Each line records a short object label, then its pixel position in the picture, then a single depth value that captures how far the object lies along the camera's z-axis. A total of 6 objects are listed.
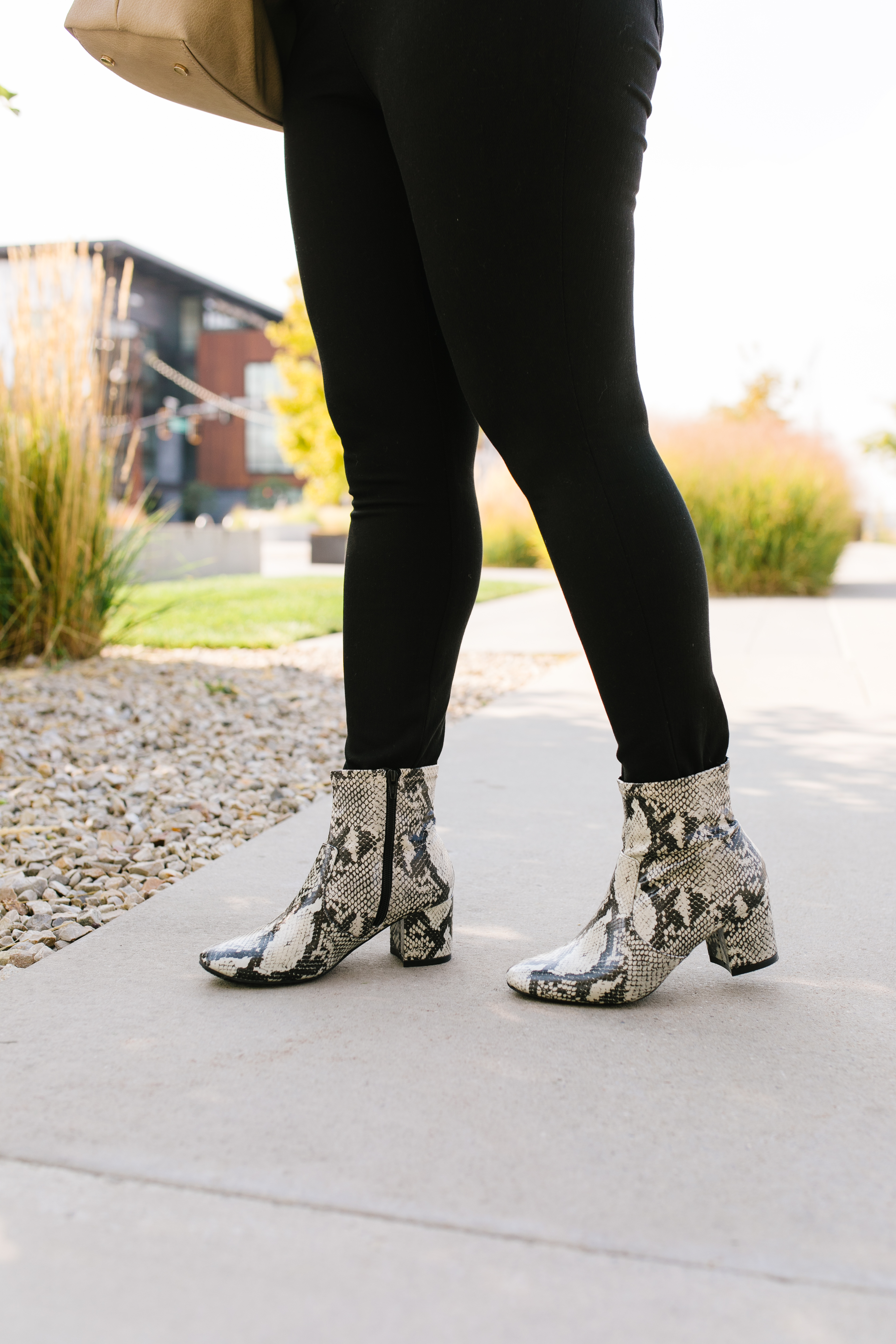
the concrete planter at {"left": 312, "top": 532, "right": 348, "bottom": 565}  13.44
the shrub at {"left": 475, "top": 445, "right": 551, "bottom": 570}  13.85
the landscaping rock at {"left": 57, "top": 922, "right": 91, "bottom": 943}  1.51
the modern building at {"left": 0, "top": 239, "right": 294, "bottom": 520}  35.59
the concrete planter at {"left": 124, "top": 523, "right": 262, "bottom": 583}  11.46
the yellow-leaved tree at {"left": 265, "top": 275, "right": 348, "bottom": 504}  17.95
